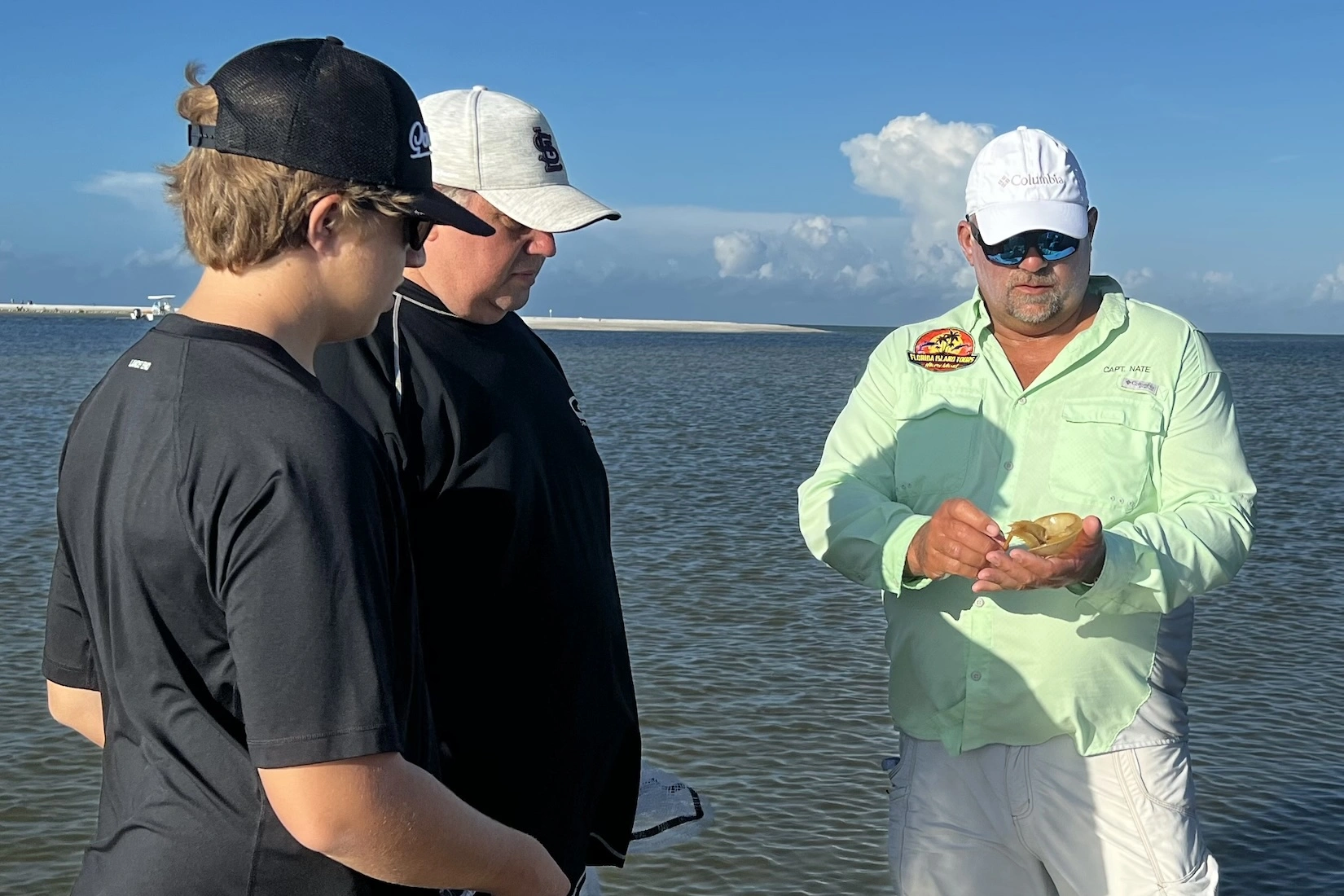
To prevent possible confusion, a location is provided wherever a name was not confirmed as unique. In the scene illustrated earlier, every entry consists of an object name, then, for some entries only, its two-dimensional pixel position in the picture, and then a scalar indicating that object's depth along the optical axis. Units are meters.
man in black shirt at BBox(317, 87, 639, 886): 2.63
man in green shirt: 3.28
